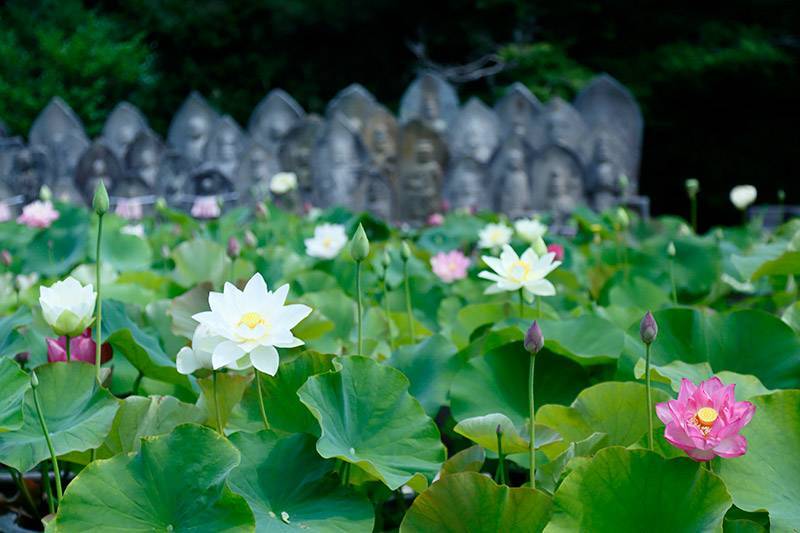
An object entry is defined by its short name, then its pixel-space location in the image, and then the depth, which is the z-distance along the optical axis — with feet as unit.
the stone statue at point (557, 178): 56.67
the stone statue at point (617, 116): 62.75
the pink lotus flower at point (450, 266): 19.20
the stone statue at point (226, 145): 70.41
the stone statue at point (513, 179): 56.95
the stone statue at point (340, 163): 57.55
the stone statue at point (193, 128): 75.65
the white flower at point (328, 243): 19.56
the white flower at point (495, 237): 19.53
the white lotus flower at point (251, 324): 11.08
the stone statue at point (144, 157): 66.65
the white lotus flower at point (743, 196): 26.15
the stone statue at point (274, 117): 72.96
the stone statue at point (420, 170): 59.18
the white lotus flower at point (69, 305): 11.98
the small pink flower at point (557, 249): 17.27
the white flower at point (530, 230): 19.55
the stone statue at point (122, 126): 77.09
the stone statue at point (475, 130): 67.30
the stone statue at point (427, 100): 75.89
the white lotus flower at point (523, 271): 13.21
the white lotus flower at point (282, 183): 34.65
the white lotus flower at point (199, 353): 11.32
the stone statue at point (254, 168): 60.89
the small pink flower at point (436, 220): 33.70
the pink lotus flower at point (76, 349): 12.29
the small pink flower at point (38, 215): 23.30
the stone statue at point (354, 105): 66.56
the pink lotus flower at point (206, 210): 36.30
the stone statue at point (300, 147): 62.10
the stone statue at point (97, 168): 62.61
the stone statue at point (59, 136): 70.18
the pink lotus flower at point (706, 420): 10.55
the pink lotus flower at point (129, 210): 40.45
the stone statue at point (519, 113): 68.83
